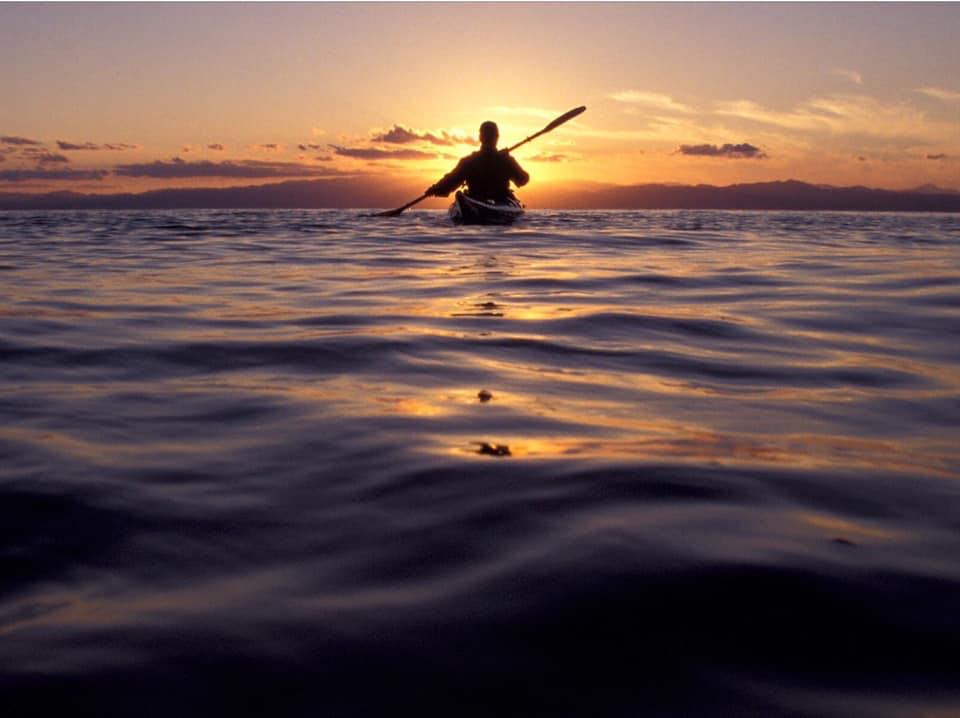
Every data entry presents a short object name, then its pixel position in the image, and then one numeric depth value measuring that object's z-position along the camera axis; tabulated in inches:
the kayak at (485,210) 666.8
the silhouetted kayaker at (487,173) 666.8
